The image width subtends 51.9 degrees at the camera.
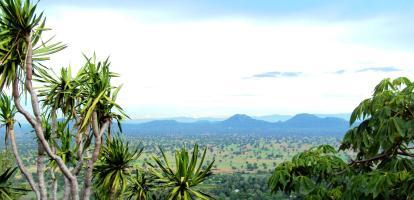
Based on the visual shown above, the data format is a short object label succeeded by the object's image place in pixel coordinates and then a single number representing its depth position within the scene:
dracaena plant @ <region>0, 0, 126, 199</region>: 8.87
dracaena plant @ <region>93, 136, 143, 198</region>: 11.51
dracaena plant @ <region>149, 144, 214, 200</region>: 10.91
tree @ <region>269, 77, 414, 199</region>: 6.30
